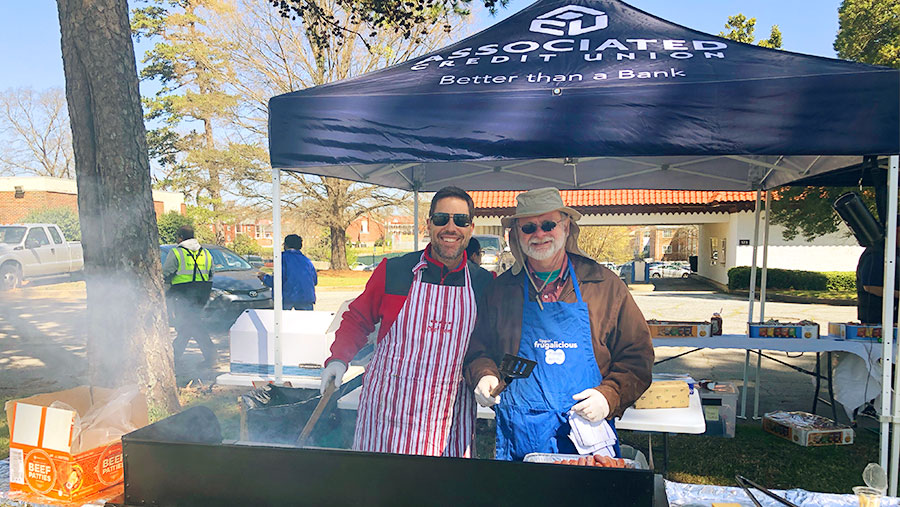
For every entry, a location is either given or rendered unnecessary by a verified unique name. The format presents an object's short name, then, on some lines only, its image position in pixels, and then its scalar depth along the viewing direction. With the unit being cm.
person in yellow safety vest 544
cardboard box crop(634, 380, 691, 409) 267
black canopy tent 233
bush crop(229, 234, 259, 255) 2536
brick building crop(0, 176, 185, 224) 2342
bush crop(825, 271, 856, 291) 1435
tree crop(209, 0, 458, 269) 1756
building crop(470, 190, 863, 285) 1573
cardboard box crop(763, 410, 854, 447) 400
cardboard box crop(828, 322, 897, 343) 385
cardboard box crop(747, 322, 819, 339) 403
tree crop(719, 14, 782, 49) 1484
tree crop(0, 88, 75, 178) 3219
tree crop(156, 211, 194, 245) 2247
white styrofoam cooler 324
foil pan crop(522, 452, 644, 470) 156
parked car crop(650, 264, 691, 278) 2398
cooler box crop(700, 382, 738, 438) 411
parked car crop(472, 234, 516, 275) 1250
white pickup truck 1412
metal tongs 148
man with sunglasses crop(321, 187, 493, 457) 214
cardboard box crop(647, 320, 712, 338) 415
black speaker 337
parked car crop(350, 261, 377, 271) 2360
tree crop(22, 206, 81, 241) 2136
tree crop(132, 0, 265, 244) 1861
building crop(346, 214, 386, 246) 5300
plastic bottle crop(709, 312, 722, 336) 425
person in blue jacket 591
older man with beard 190
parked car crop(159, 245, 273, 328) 846
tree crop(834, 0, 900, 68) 1061
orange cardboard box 159
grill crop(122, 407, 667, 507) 125
